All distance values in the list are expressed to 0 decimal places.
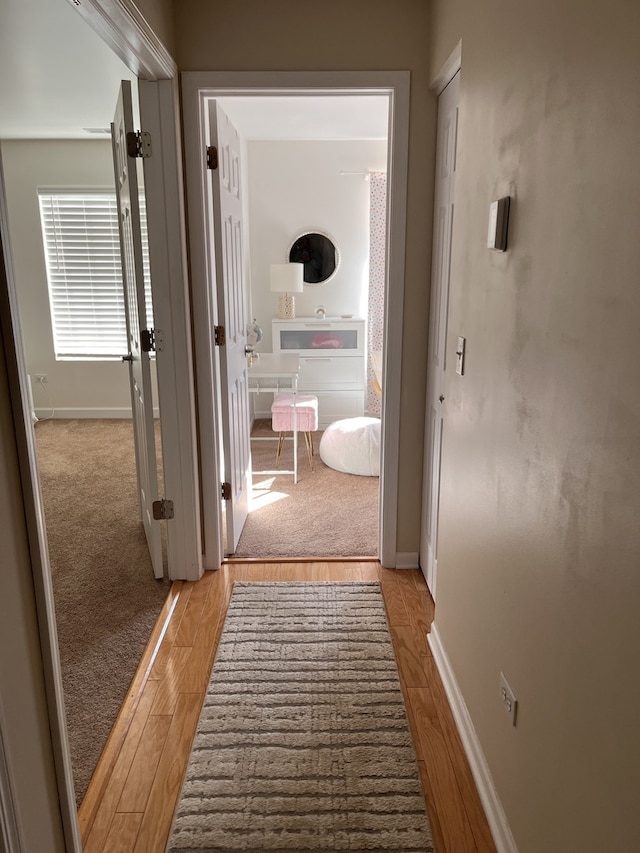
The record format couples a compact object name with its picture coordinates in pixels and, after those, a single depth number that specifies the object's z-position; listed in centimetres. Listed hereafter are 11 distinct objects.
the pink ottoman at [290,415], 432
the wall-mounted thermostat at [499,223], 151
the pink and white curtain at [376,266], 525
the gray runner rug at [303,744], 160
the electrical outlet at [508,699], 145
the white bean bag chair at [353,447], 431
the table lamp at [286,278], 507
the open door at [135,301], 243
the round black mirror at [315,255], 541
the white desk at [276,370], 396
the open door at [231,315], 278
